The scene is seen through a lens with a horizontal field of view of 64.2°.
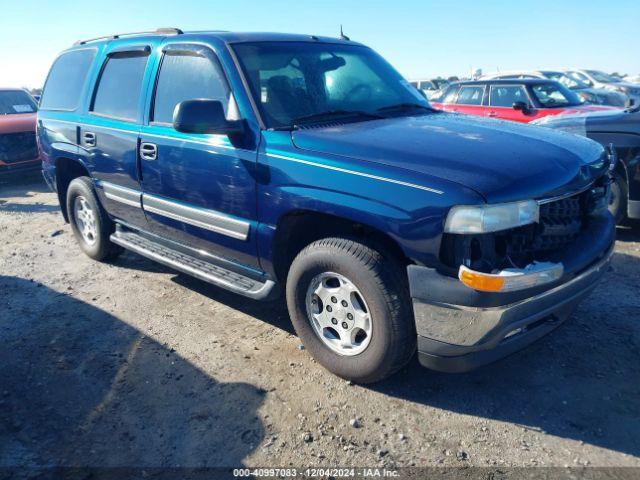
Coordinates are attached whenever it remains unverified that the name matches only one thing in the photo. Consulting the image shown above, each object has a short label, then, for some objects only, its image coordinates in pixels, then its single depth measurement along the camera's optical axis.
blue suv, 2.38
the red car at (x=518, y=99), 8.51
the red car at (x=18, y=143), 8.87
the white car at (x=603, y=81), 15.18
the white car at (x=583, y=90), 11.59
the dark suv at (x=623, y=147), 4.82
